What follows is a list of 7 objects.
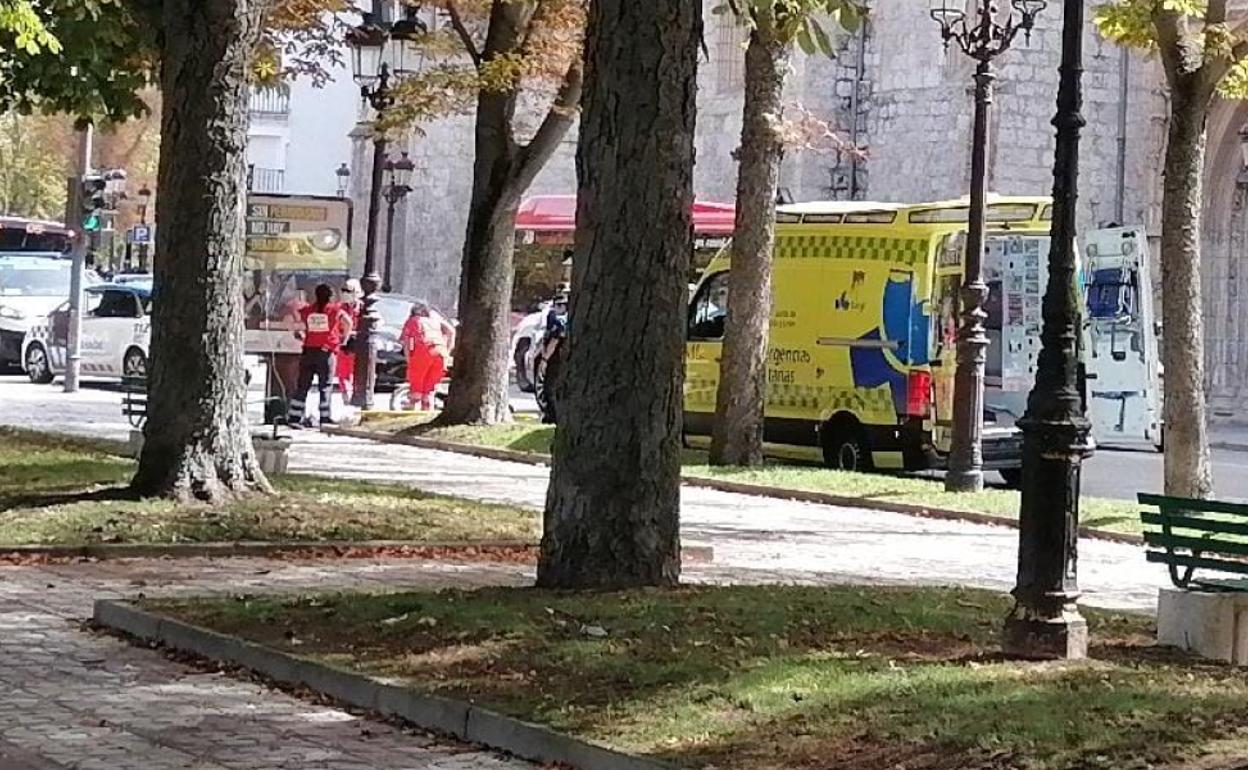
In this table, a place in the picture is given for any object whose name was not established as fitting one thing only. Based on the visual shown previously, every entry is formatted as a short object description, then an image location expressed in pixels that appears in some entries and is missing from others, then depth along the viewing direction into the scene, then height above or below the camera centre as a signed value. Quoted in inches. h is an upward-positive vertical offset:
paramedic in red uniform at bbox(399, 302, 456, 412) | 1257.4 -0.5
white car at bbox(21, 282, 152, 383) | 1462.8 +6.3
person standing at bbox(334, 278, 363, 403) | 1256.8 +3.3
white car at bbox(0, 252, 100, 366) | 1670.8 +37.7
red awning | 1867.6 +127.7
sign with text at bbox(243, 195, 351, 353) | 1140.5 +49.2
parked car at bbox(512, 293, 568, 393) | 1535.8 +14.7
